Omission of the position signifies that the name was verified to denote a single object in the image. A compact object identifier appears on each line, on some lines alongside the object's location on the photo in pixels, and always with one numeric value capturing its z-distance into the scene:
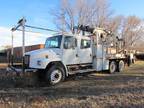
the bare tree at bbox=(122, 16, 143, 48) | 25.49
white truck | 5.32
